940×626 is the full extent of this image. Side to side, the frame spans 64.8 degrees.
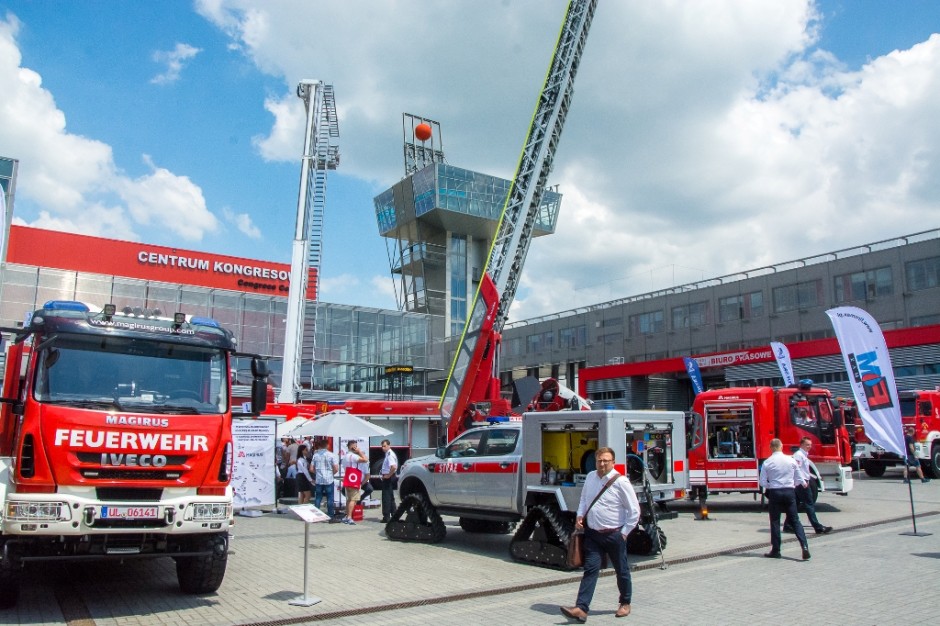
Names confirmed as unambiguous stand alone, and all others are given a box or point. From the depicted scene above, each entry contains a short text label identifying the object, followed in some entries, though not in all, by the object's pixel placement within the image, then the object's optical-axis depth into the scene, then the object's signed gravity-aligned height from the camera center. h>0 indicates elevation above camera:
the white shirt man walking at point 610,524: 7.57 -0.94
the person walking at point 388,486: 15.16 -1.17
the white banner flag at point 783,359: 27.72 +2.84
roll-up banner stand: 16.56 -0.86
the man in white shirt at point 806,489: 12.16 -0.86
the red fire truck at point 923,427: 24.41 +0.34
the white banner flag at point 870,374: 13.64 +1.17
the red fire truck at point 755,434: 16.55 +0.02
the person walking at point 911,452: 23.81 -0.48
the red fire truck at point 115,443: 7.32 -0.20
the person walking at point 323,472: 16.20 -0.98
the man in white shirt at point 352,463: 15.33 -0.78
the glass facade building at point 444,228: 60.41 +17.16
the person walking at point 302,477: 18.00 -1.22
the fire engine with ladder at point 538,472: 10.49 -0.65
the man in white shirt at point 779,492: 10.80 -0.82
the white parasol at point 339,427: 15.30 +0.00
